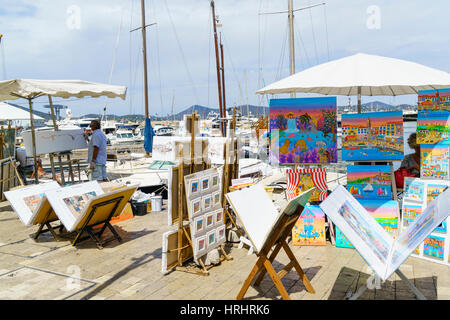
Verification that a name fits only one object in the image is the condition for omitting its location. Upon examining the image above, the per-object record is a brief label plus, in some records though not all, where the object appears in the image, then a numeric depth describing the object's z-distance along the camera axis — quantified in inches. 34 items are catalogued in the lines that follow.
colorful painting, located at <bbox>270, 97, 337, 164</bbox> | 219.9
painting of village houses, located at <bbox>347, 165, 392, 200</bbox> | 205.3
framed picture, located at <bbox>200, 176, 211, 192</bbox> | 173.4
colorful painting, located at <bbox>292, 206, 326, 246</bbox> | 202.1
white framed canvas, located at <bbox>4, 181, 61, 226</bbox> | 206.7
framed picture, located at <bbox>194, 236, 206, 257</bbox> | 164.5
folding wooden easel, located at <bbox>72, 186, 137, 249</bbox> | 190.5
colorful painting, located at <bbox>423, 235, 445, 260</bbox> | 173.3
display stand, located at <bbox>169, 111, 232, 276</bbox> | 165.8
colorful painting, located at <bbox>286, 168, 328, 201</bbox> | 220.1
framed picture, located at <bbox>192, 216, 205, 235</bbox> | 166.7
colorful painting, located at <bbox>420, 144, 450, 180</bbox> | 197.9
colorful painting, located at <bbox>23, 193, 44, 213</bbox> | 213.2
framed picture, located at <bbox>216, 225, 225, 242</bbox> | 180.7
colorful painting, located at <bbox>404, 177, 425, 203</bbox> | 191.5
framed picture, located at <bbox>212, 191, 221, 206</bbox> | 180.9
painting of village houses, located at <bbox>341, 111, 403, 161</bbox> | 205.5
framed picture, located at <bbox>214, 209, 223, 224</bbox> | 181.2
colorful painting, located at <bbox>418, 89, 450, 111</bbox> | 198.4
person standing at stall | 291.3
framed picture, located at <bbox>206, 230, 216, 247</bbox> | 172.9
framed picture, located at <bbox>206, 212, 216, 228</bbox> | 175.3
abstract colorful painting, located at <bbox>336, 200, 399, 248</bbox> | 195.0
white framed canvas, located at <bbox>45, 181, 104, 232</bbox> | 193.6
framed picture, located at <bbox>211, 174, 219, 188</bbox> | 179.5
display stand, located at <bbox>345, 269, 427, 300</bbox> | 124.3
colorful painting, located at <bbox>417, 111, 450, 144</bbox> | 199.2
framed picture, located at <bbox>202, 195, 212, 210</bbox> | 173.5
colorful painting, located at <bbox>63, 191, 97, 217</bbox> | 200.4
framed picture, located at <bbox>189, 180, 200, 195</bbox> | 165.8
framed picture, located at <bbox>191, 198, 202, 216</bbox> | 166.2
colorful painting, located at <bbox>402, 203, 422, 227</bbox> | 190.9
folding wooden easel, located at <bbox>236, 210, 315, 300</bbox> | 129.4
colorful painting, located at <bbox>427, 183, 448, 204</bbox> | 188.6
